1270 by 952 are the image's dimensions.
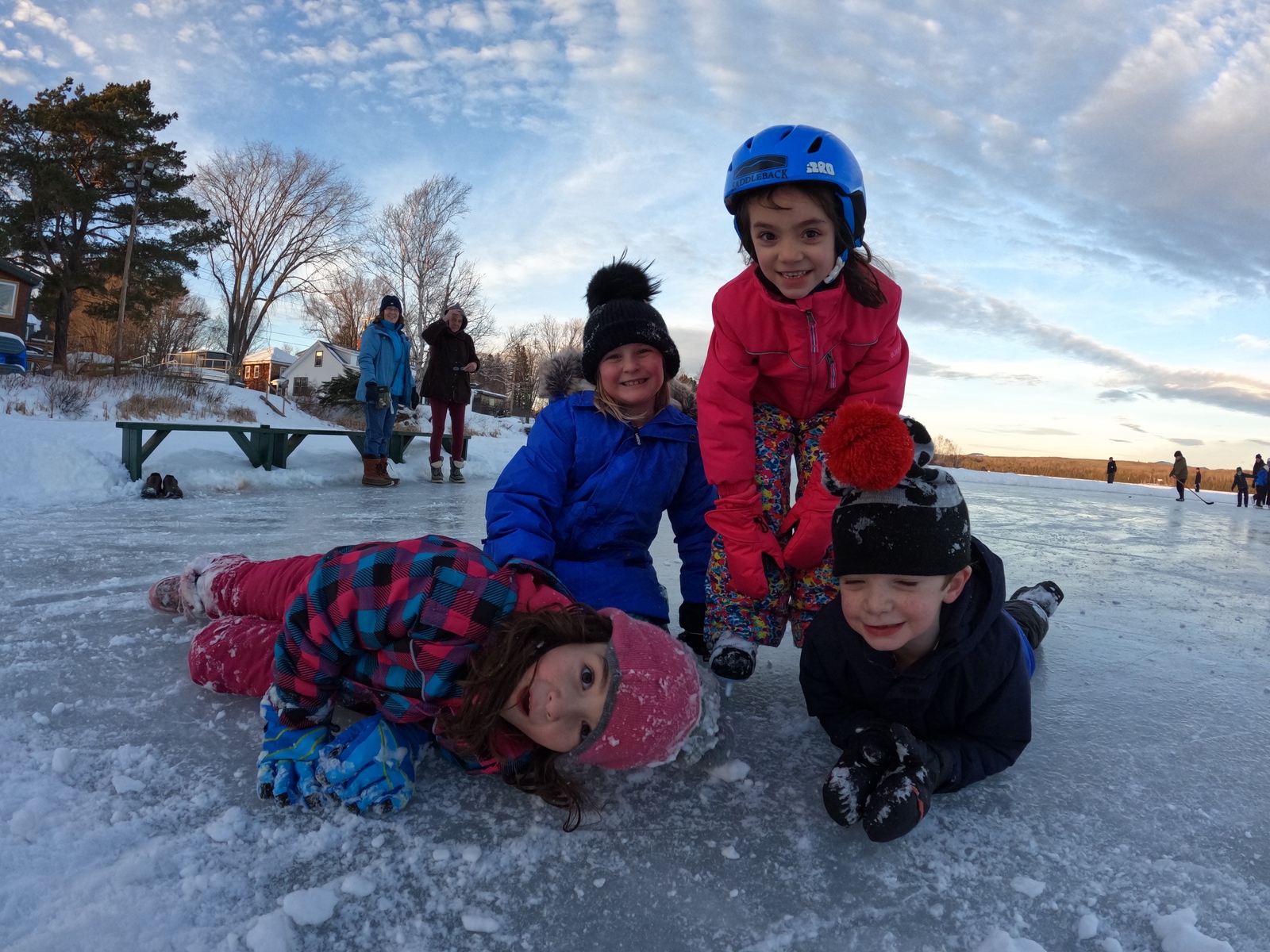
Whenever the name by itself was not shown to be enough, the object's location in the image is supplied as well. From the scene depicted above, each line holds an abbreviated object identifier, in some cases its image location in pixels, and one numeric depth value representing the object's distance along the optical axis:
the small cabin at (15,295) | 22.16
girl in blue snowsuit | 1.97
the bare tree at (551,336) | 42.56
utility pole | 20.97
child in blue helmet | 1.79
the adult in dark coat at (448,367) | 6.88
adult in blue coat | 6.35
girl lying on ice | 1.24
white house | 36.19
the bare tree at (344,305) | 29.92
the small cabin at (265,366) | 45.50
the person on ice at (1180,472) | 16.81
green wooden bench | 5.09
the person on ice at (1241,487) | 17.05
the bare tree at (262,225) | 26.91
